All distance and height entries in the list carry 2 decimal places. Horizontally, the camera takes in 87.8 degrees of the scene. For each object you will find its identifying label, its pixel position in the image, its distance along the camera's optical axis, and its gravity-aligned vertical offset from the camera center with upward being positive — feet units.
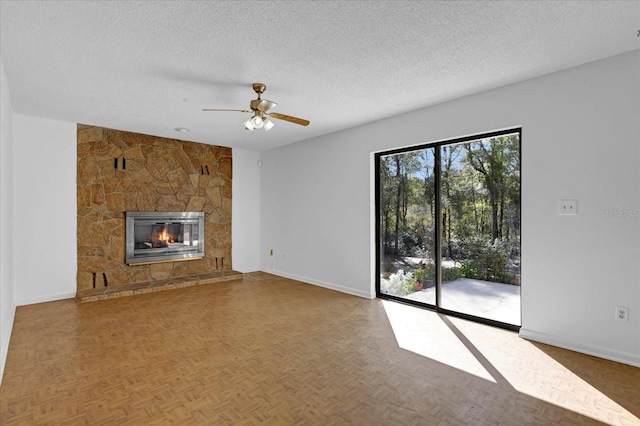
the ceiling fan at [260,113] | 10.69 +3.41
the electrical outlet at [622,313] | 9.00 -2.71
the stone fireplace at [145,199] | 16.66 +0.87
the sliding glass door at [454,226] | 11.89 -0.48
